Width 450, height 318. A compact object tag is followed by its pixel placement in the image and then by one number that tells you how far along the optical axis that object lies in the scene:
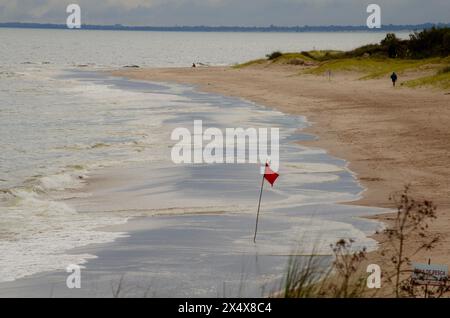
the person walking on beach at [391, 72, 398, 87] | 47.91
